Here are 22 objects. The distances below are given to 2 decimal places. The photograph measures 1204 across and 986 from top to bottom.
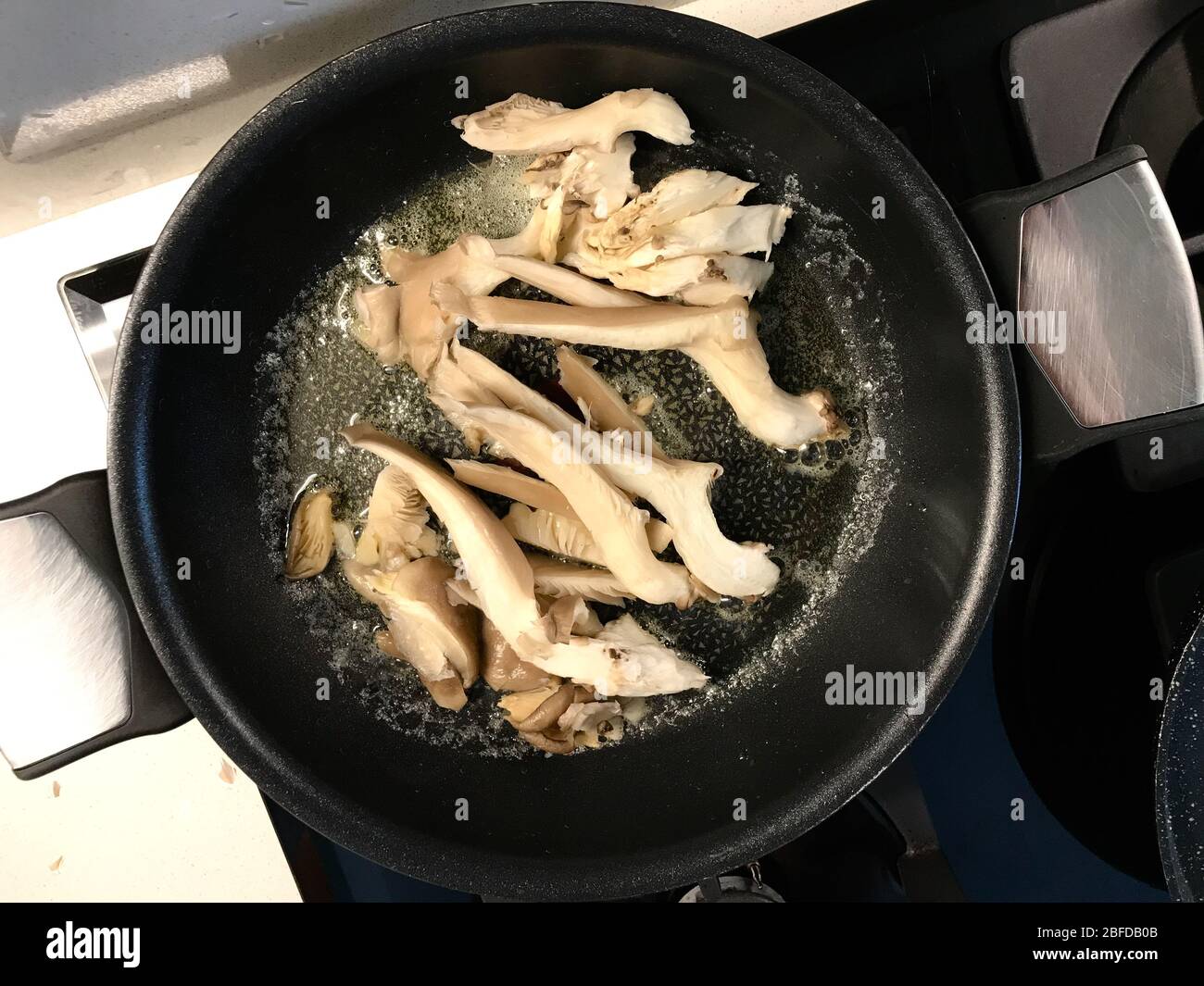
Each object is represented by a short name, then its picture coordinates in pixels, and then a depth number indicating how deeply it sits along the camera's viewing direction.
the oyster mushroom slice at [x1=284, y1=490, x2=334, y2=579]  0.40
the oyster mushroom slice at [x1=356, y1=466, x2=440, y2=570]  0.39
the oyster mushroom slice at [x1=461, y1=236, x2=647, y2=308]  0.37
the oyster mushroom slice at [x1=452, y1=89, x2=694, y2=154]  0.36
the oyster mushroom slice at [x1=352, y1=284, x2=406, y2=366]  0.38
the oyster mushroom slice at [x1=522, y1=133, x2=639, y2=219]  0.37
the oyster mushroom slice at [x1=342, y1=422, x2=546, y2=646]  0.37
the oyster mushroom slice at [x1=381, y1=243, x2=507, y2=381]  0.38
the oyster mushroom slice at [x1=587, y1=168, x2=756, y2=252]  0.37
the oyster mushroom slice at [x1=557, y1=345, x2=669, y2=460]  0.38
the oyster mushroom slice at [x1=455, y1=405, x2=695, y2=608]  0.37
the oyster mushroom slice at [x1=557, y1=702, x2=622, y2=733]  0.39
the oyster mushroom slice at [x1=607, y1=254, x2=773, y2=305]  0.37
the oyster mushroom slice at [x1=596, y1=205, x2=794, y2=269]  0.37
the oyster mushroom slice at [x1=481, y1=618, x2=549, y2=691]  0.39
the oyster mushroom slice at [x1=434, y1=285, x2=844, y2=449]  0.37
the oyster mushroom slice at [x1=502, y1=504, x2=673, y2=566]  0.39
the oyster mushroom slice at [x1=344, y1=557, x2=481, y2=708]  0.38
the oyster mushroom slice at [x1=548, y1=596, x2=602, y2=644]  0.38
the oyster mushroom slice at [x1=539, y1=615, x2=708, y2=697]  0.38
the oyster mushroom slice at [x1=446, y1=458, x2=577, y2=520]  0.38
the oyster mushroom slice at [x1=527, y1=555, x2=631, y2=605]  0.39
